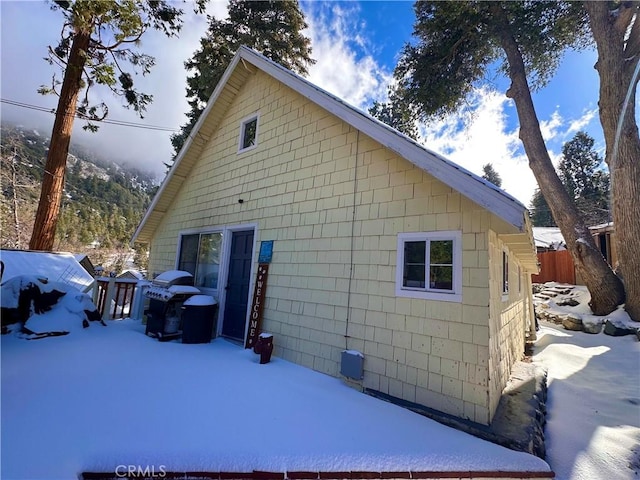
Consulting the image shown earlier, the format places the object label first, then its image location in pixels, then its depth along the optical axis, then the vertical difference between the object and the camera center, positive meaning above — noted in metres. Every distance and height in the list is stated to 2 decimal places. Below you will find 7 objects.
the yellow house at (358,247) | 3.28 +0.38
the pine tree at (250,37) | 12.82 +10.41
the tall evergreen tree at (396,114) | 10.79 +7.81
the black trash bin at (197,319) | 5.80 -1.22
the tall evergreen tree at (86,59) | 7.70 +5.75
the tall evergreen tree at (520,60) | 8.09 +7.28
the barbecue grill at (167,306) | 5.95 -1.05
